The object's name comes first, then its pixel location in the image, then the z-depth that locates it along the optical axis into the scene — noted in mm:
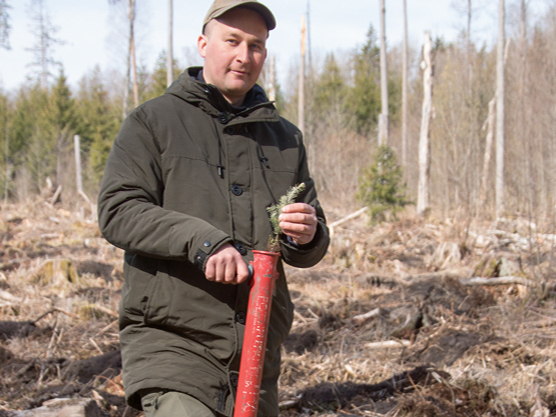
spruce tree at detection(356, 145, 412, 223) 16188
